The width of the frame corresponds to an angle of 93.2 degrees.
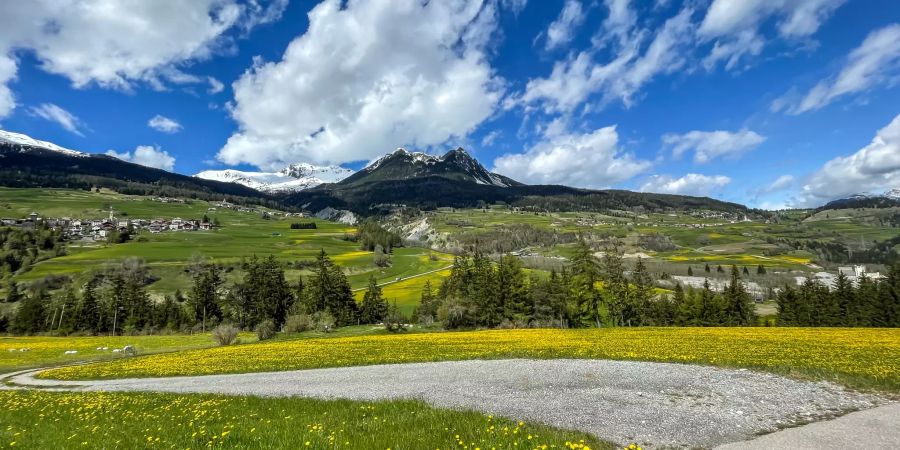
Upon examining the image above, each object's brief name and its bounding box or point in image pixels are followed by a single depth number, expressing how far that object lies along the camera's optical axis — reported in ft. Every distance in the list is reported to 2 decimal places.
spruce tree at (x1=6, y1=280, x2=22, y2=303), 375.66
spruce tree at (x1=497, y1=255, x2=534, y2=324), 253.40
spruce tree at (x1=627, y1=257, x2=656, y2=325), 269.44
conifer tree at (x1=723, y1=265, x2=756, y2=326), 269.23
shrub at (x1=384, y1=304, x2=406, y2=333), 231.91
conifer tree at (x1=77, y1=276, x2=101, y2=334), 296.10
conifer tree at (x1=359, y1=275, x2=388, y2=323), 302.25
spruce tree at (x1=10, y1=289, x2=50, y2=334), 298.35
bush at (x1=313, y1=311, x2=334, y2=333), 239.40
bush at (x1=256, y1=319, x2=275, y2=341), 203.76
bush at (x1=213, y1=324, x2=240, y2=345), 183.11
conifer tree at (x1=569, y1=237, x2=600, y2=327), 244.22
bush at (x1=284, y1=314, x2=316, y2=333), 227.81
